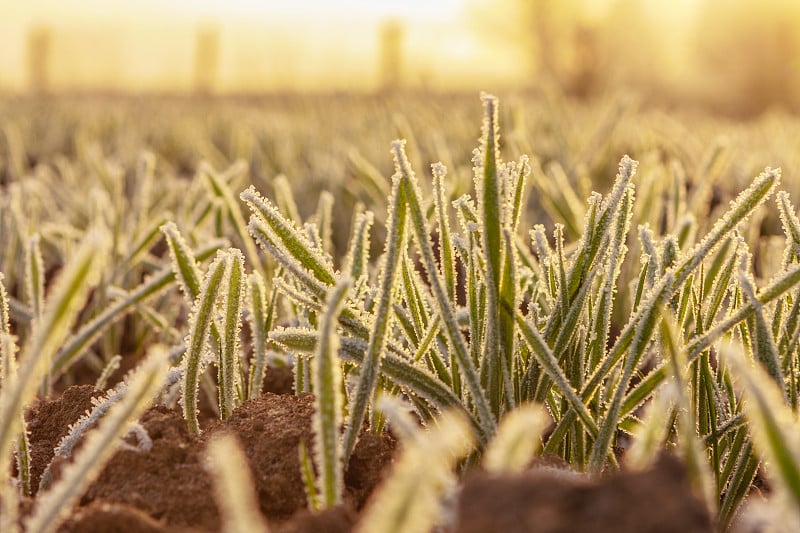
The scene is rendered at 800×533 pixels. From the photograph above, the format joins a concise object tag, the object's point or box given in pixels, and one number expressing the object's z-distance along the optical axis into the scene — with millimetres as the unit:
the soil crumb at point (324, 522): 383
